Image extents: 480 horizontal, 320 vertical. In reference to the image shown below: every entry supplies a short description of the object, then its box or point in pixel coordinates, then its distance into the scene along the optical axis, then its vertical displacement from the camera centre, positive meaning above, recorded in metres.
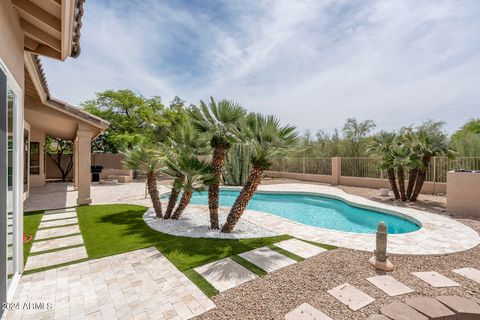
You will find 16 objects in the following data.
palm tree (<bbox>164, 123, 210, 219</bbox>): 7.02 +0.47
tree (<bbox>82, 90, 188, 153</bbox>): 22.64 +4.89
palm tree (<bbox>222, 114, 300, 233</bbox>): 5.60 +0.48
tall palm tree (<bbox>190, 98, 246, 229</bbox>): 6.19 +1.00
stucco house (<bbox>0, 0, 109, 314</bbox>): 2.83 +1.42
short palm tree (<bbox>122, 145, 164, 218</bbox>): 7.83 -0.20
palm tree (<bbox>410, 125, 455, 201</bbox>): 10.30 +0.51
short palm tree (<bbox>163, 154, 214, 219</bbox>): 6.49 -0.39
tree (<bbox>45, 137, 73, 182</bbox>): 20.59 -0.05
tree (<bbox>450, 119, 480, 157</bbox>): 12.30 +0.79
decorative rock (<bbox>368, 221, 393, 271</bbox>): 4.20 -1.81
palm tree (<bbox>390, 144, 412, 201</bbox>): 10.52 -0.04
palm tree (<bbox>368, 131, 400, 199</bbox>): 11.22 +0.51
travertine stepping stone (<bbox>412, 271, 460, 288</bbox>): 3.71 -2.07
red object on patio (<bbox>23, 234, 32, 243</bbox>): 5.64 -2.06
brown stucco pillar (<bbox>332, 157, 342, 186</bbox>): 17.72 -0.95
